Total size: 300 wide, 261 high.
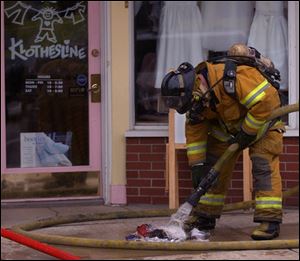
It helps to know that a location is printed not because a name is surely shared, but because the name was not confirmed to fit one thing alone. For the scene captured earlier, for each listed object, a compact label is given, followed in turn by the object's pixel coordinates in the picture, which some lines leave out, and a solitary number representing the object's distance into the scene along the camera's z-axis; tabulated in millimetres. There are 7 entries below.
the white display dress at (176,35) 15633
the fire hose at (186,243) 10922
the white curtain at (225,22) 15570
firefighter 11203
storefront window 15555
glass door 15234
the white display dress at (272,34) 15242
